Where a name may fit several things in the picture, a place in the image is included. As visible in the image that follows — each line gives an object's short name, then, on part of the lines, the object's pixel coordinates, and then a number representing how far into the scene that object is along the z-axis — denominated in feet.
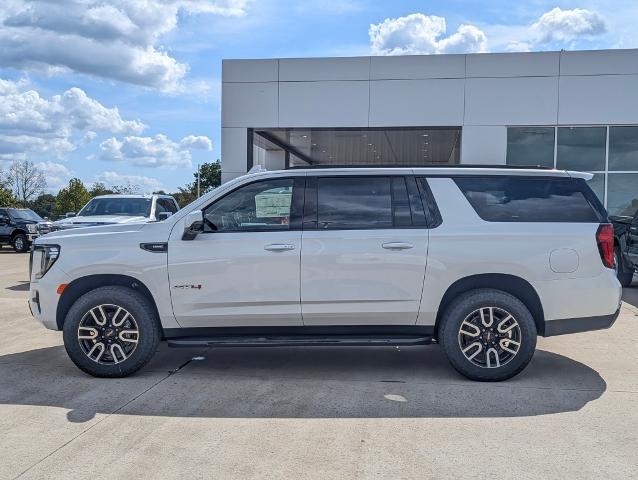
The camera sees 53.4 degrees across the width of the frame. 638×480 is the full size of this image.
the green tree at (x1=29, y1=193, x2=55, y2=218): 258.37
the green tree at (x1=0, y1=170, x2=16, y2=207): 162.71
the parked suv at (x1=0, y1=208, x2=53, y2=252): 75.36
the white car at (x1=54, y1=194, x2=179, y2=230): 39.88
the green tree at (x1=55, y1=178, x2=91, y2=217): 232.94
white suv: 18.16
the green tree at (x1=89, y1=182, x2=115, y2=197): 273.62
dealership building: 55.62
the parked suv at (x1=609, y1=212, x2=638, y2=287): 38.43
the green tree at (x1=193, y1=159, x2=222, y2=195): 303.97
